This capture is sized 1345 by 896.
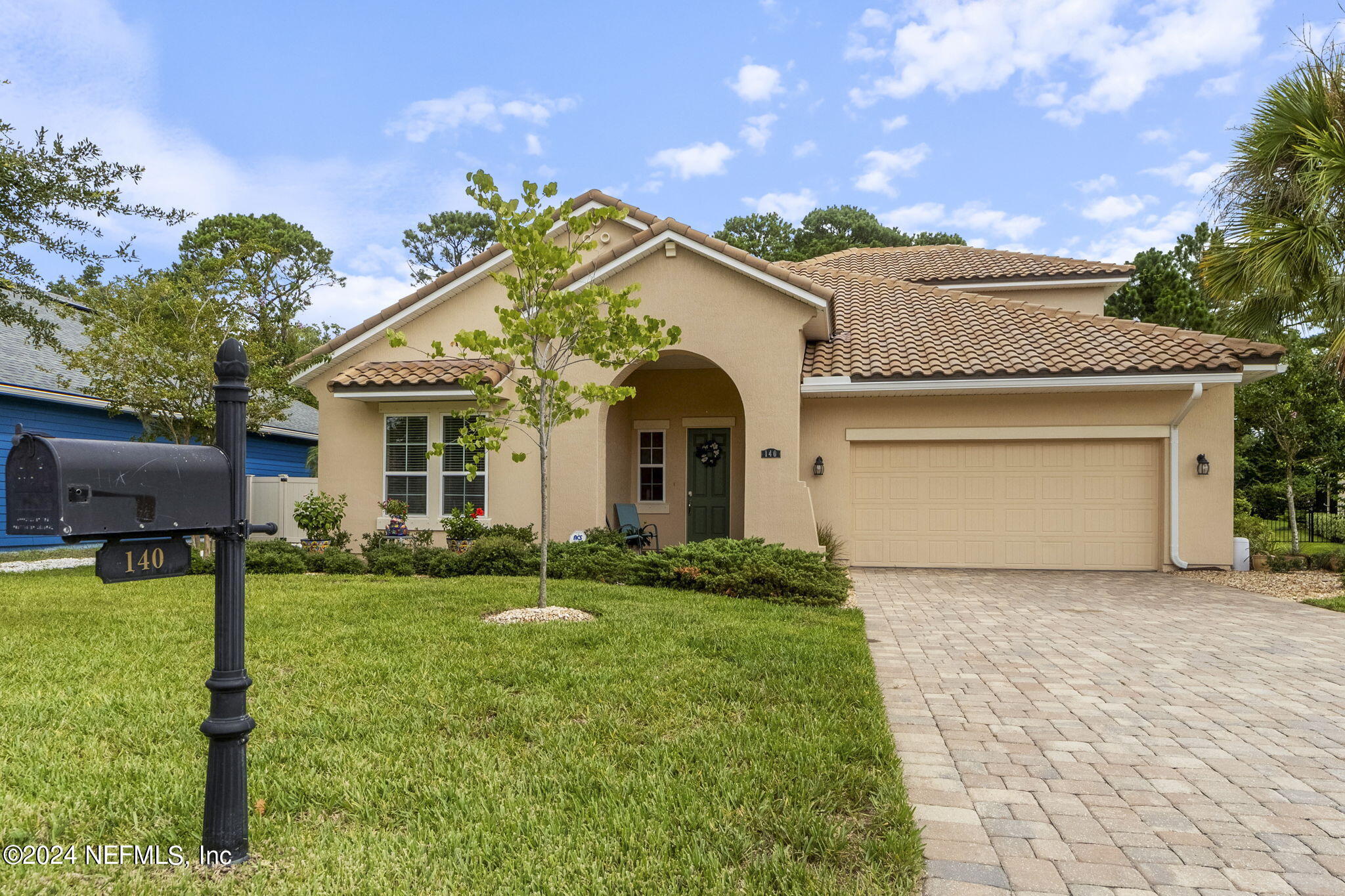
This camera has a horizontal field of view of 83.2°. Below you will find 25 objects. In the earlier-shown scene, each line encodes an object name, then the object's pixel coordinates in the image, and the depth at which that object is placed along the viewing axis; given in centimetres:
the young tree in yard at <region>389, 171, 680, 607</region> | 773
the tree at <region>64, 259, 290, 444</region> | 1349
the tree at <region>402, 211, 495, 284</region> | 3972
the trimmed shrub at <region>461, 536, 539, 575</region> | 1109
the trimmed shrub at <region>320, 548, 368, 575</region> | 1182
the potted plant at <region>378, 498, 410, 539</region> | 1277
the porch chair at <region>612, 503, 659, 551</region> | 1336
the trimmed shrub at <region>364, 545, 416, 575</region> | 1148
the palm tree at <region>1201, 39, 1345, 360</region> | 1009
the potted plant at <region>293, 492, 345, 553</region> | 1271
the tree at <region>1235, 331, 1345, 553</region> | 1552
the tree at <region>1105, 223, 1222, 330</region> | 1927
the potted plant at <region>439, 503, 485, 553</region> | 1220
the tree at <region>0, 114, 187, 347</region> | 782
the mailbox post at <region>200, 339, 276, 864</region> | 257
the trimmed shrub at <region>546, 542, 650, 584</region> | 1055
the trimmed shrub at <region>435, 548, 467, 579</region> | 1130
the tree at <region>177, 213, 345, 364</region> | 3048
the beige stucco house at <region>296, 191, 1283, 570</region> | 1175
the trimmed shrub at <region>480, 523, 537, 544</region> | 1202
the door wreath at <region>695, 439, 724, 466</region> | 1477
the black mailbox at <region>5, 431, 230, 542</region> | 204
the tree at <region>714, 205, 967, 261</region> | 3747
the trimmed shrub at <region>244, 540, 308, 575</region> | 1161
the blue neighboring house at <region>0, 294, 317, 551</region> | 1523
